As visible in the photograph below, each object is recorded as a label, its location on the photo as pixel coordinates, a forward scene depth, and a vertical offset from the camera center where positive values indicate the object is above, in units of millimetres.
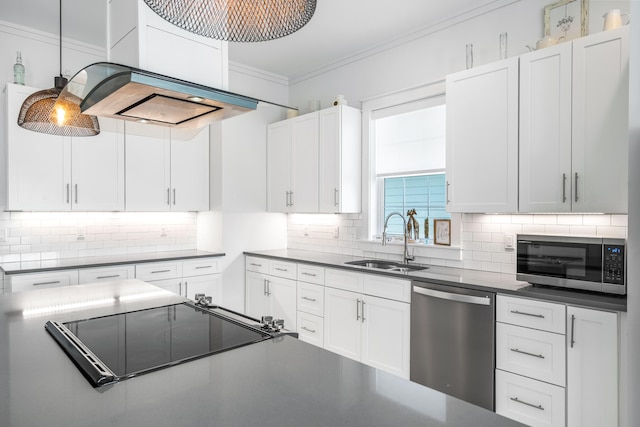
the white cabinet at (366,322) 3027 -894
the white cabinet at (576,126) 2238 +506
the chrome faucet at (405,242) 3586 -276
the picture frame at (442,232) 3395 -176
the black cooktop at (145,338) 1228 -465
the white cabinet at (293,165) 4219 +499
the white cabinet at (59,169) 3350 +361
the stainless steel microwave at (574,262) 2125 -286
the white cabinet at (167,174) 3994 +380
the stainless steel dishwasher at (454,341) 2488 -847
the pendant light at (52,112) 1955 +478
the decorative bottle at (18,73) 3418 +1149
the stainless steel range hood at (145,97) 1515 +466
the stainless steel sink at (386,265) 3529 -493
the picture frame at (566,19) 2666 +1295
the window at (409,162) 3545 +453
